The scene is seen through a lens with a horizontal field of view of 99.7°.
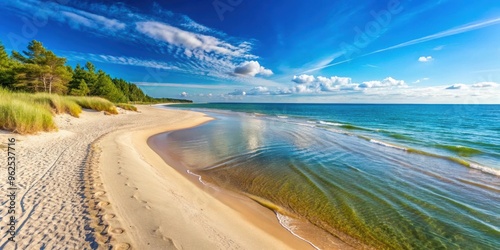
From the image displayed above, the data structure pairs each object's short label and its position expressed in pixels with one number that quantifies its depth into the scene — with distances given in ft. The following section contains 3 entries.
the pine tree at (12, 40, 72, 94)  96.84
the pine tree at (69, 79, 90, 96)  126.93
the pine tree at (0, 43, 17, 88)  102.06
